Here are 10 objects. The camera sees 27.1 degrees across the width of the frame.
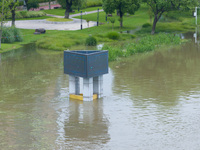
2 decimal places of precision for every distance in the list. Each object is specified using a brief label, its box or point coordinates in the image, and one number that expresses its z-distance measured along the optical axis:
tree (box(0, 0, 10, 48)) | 43.22
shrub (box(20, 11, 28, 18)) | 77.31
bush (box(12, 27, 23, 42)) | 47.91
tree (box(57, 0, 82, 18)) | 72.00
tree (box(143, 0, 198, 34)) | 53.44
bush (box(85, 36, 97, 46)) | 44.62
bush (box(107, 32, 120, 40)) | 49.66
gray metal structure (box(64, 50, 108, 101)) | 20.83
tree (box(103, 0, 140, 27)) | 60.75
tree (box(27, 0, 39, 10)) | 84.31
